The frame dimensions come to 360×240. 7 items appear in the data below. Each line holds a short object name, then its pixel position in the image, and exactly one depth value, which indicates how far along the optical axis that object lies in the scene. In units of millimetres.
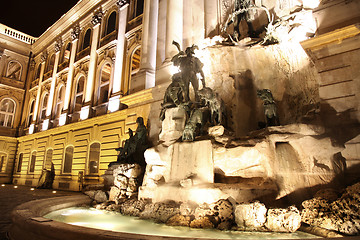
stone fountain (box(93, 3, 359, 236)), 4418
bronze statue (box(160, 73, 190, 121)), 7819
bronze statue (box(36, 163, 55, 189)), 15514
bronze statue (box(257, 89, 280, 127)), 6121
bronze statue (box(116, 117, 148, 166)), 9391
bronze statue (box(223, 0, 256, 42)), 8906
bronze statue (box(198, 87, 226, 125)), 6672
